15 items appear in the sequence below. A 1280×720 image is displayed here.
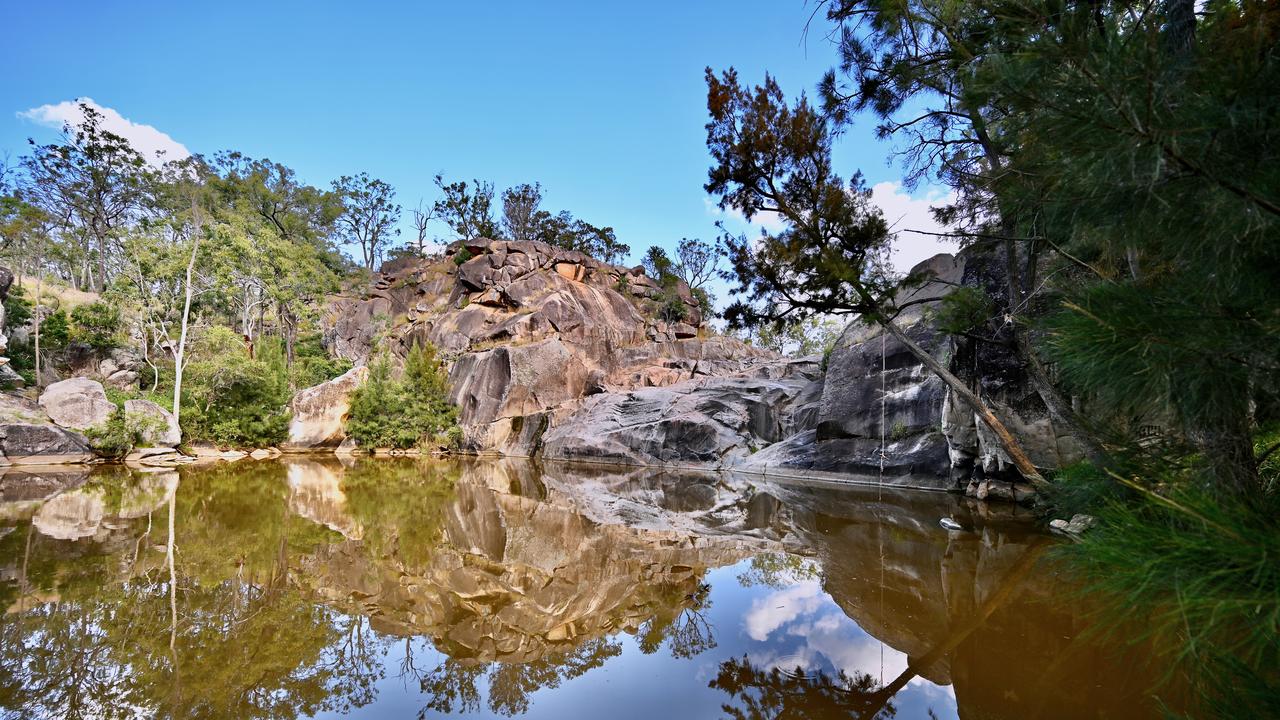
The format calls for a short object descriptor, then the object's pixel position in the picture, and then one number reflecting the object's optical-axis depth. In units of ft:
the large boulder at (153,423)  47.91
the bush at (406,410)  66.49
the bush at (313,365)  74.95
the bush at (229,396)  55.42
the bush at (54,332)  61.77
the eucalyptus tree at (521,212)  112.78
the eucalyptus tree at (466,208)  113.70
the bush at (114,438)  45.65
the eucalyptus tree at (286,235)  66.95
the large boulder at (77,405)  45.68
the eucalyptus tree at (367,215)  120.37
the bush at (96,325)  63.46
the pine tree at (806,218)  22.59
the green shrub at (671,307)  103.14
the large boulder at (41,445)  41.63
